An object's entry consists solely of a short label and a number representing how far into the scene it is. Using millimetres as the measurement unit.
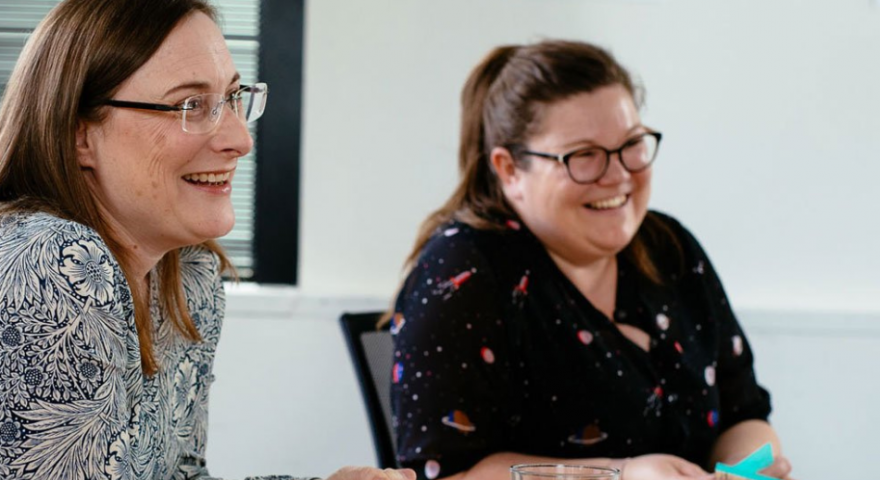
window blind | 2896
